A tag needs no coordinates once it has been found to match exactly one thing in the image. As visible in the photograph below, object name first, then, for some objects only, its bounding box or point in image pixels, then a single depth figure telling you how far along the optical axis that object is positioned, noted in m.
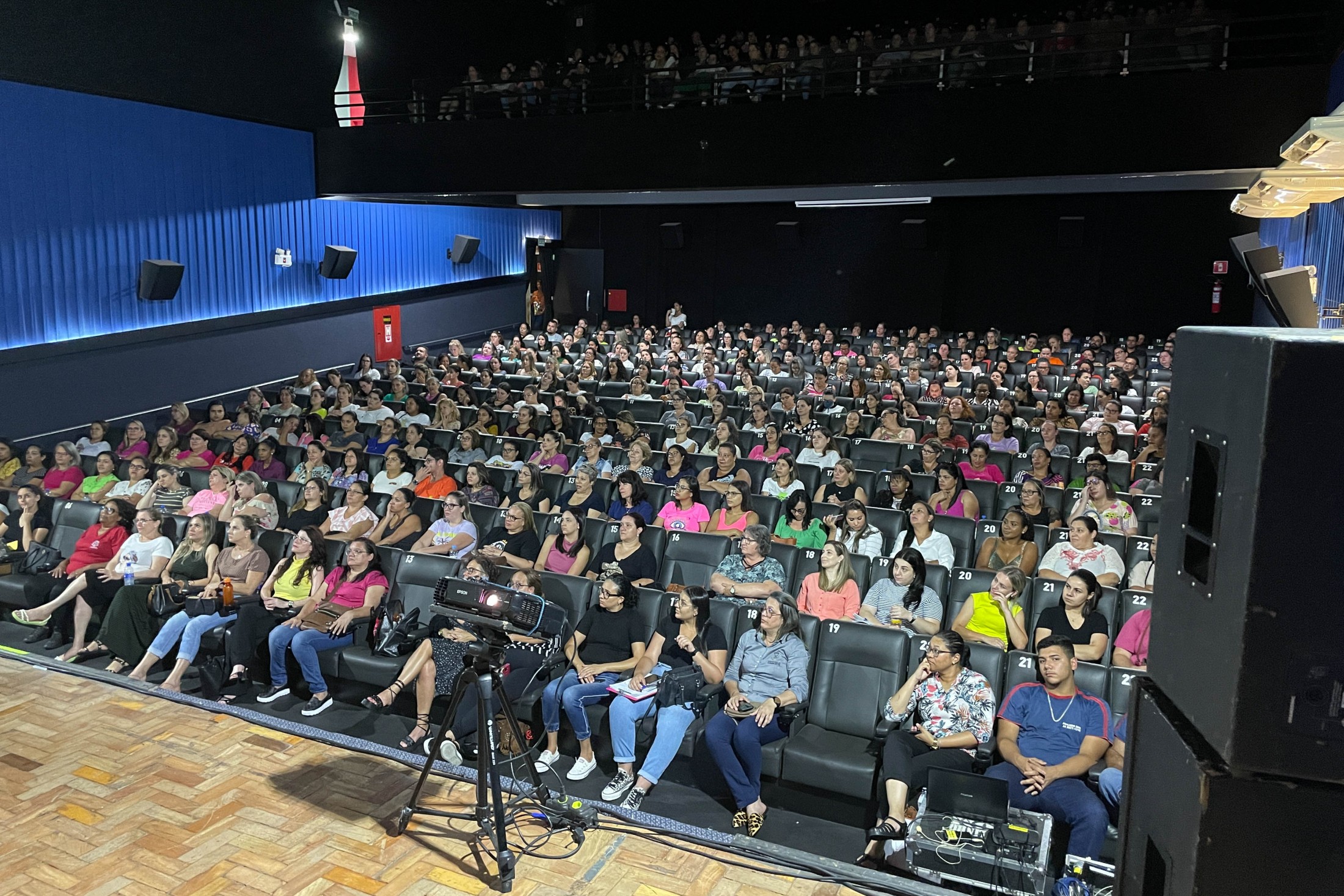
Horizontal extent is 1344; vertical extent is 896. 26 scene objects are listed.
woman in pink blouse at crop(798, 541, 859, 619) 5.39
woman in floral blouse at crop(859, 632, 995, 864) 4.14
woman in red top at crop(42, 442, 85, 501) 8.16
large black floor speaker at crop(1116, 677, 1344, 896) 1.44
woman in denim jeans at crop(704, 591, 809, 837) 4.41
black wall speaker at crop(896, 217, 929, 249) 17.91
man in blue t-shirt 3.91
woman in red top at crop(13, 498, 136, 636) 6.34
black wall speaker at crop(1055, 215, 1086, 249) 17.17
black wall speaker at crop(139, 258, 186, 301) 11.67
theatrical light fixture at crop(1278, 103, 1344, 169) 3.92
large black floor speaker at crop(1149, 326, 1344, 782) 1.39
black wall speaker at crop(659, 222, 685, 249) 19.98
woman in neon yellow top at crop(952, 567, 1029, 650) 5.09
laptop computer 3.81
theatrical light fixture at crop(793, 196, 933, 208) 14.98
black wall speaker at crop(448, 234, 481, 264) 17.72
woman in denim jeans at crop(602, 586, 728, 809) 4.59
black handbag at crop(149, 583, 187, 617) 5.81
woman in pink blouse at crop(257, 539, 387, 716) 5.54
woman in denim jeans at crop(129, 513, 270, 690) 5.70
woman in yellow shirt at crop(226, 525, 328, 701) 5.67
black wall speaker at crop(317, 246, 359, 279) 14.59
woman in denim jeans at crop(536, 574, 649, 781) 4.83
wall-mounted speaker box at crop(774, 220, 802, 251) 19.09
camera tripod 3.52
